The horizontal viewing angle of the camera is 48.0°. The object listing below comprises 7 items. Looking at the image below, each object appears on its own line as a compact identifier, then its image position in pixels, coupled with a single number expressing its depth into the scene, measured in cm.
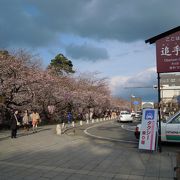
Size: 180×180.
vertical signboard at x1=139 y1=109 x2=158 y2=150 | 743
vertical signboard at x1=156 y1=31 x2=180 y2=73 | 740
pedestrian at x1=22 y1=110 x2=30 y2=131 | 1522
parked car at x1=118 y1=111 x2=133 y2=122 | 2834
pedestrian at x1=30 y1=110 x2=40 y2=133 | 1569
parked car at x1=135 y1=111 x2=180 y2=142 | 896
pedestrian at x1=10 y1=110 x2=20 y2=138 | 1156
